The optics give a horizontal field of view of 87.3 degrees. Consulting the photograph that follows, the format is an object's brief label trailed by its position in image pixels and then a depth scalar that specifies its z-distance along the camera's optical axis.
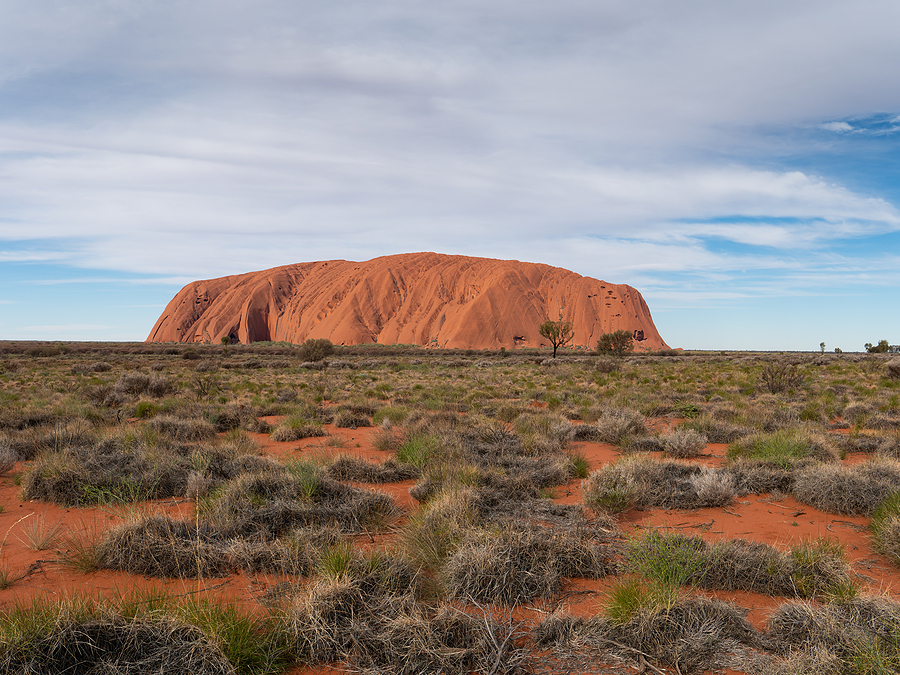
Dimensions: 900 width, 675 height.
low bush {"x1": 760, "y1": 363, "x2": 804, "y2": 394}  16.98
